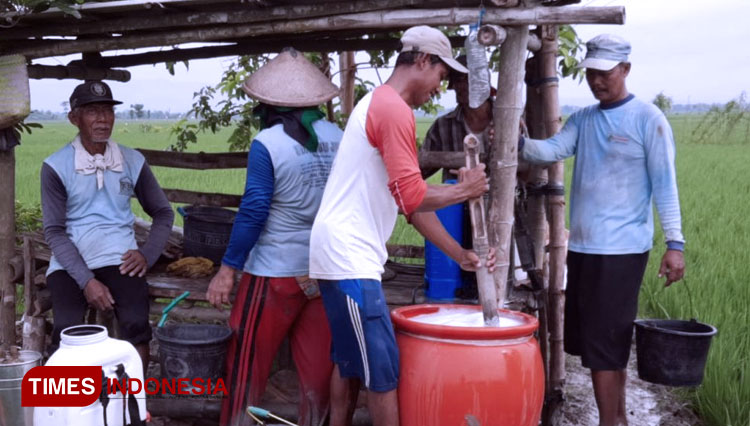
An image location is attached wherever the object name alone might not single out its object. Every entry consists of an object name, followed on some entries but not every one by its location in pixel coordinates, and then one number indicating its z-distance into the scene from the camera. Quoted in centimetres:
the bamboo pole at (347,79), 632
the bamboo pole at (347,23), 304
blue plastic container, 361
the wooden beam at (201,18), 341
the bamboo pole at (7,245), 405
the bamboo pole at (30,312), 416
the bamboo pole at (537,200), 423
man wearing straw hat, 317
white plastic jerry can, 292
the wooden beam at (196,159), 507
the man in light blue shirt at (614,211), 338
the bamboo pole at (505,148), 332
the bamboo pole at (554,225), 413
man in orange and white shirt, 269
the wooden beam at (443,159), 389
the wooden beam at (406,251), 467
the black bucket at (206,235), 475
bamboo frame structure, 329
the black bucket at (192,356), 351
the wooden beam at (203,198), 497
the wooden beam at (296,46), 477
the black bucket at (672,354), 344
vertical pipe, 286
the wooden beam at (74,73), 464
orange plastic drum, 271
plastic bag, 314
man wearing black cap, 367
